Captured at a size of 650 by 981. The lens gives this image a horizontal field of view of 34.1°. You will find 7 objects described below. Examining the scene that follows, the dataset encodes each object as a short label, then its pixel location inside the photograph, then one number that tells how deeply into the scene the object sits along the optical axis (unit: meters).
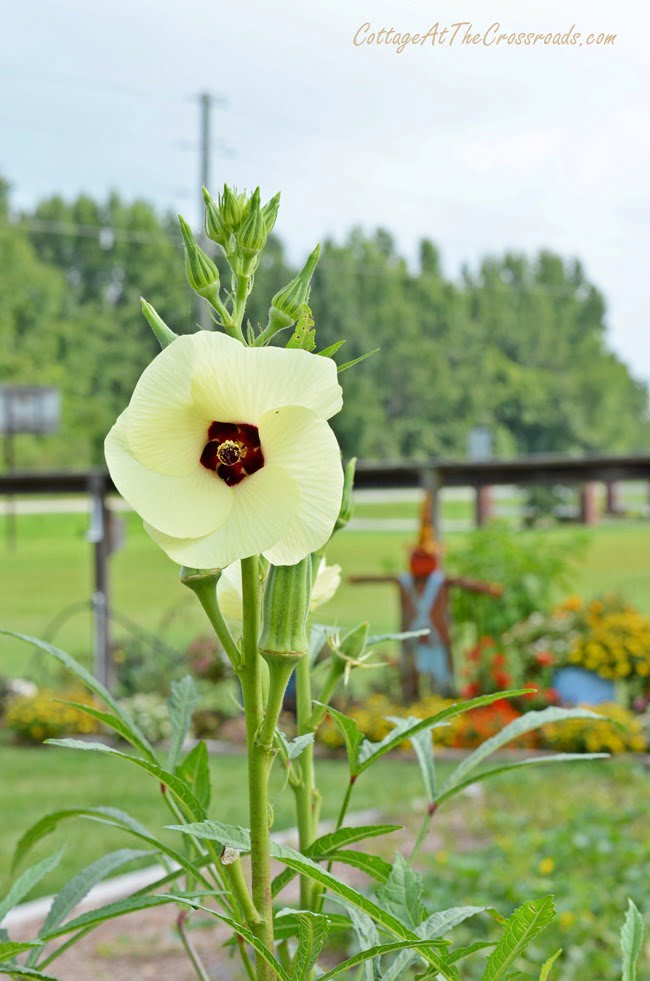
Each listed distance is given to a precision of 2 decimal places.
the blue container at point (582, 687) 5.50
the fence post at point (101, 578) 6.32
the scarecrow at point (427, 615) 5.82
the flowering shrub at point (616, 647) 5.48
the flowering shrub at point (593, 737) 4.87
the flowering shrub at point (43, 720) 5.50
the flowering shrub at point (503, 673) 5.57
